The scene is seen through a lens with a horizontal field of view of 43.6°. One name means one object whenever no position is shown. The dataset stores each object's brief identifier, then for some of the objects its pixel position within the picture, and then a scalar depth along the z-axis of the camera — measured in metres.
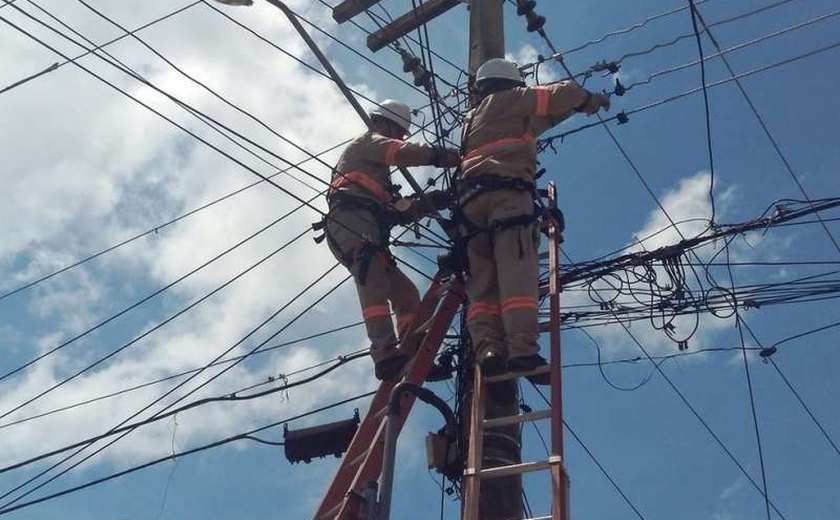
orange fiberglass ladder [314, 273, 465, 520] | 5.30
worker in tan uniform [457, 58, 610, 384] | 5.65
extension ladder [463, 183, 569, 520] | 4.81
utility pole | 5.30
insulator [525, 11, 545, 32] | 8.79
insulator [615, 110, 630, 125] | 8.17
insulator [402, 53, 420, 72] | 8.57
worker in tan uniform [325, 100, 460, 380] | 6.41
